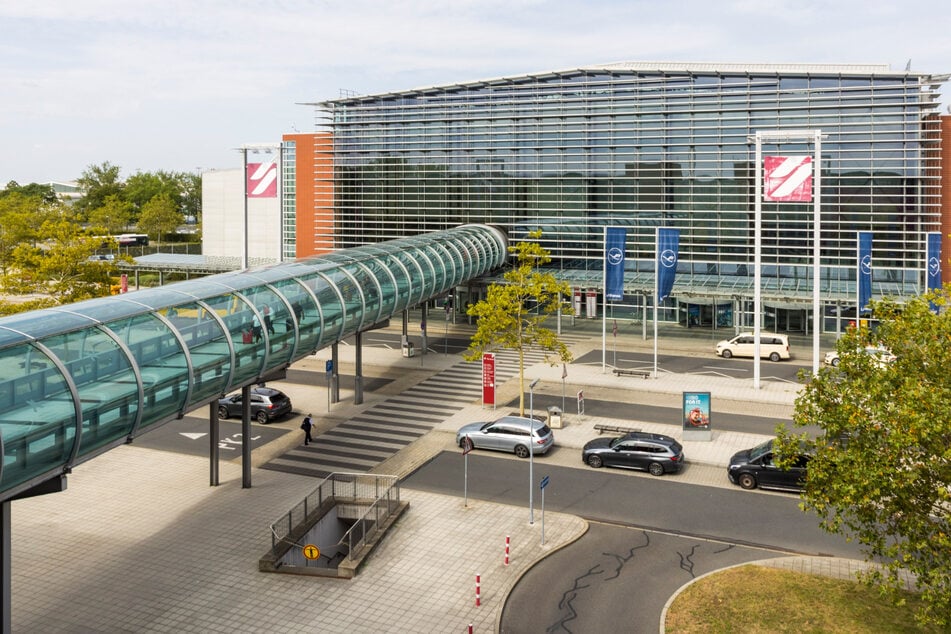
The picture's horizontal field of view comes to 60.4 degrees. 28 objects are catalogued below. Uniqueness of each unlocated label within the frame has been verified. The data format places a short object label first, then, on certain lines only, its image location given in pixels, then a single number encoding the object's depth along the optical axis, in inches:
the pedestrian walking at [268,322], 886.6
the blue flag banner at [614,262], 1534.2
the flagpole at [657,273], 1505.9
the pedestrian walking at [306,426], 1090.1
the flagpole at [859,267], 1482.5
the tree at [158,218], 4003.4
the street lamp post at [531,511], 816.9
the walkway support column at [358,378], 1285.7
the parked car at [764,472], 922.7
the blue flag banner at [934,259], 1514.5
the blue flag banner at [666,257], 1512.1
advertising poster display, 1106.7
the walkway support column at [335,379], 1281.9
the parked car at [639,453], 988.6
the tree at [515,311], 1243.2
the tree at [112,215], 3769.7
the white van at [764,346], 1668.3
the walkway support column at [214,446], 919.7
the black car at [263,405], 1224.2
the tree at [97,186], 4877.0
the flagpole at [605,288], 1521.9
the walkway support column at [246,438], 916.0
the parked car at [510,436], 1059.7
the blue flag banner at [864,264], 1488.7
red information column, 1255.5
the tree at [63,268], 1371.8
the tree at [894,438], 524.4
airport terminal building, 1756.9
